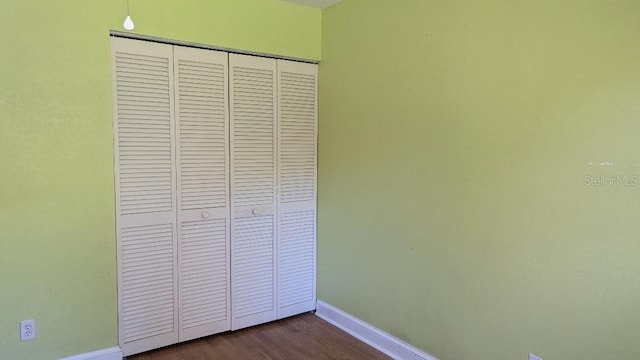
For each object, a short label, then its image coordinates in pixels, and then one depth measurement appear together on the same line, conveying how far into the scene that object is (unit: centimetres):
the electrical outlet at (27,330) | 234
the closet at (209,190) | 266
